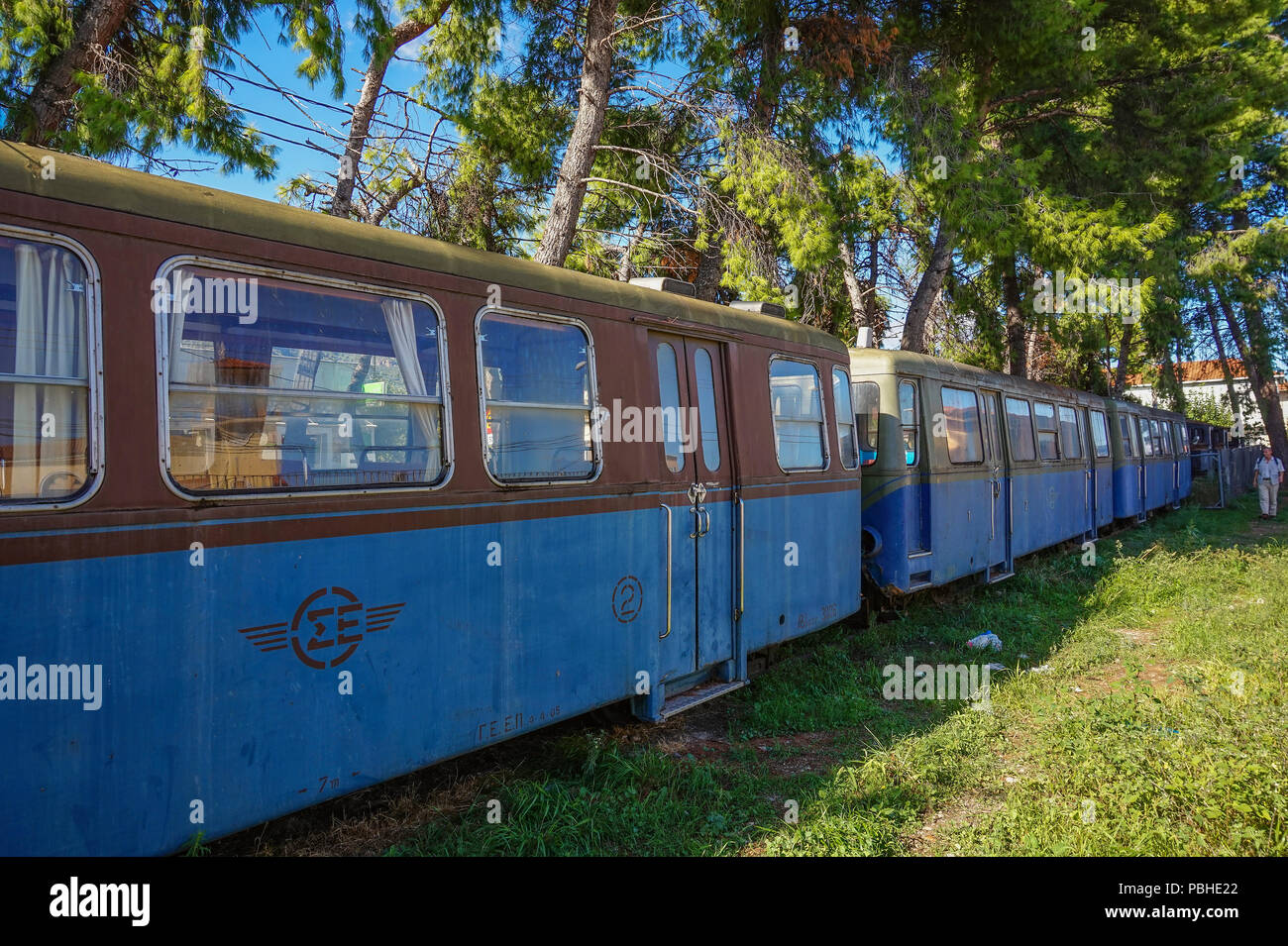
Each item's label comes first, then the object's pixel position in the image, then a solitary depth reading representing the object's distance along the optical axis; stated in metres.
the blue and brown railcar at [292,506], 3.16
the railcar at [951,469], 9.69
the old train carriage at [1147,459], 19.20
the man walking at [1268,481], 21.20
